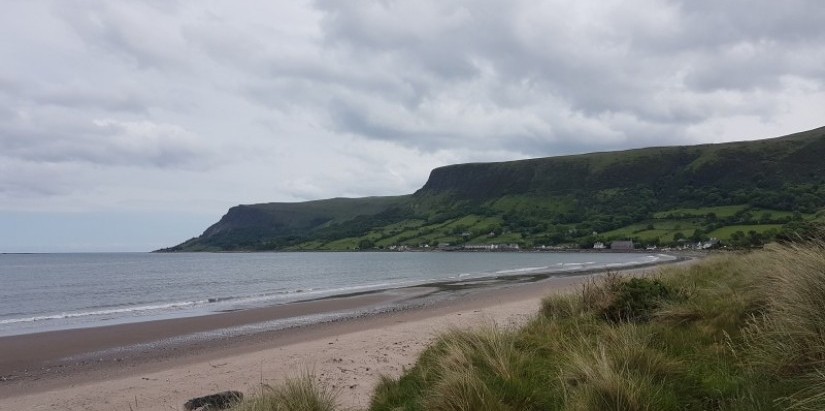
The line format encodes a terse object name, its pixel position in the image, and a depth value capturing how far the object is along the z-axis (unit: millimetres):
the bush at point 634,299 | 9531
